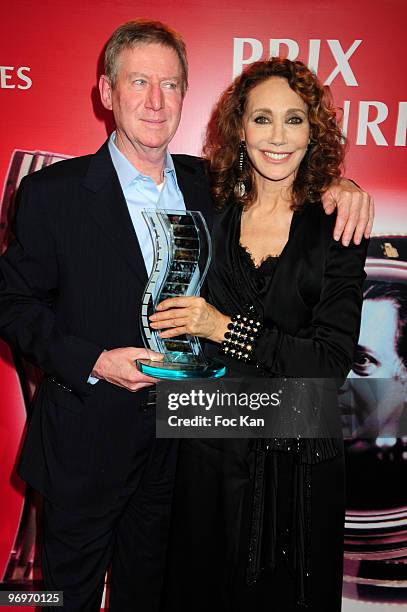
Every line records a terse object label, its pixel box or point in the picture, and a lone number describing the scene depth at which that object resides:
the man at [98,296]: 1.67
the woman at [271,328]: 1.59
